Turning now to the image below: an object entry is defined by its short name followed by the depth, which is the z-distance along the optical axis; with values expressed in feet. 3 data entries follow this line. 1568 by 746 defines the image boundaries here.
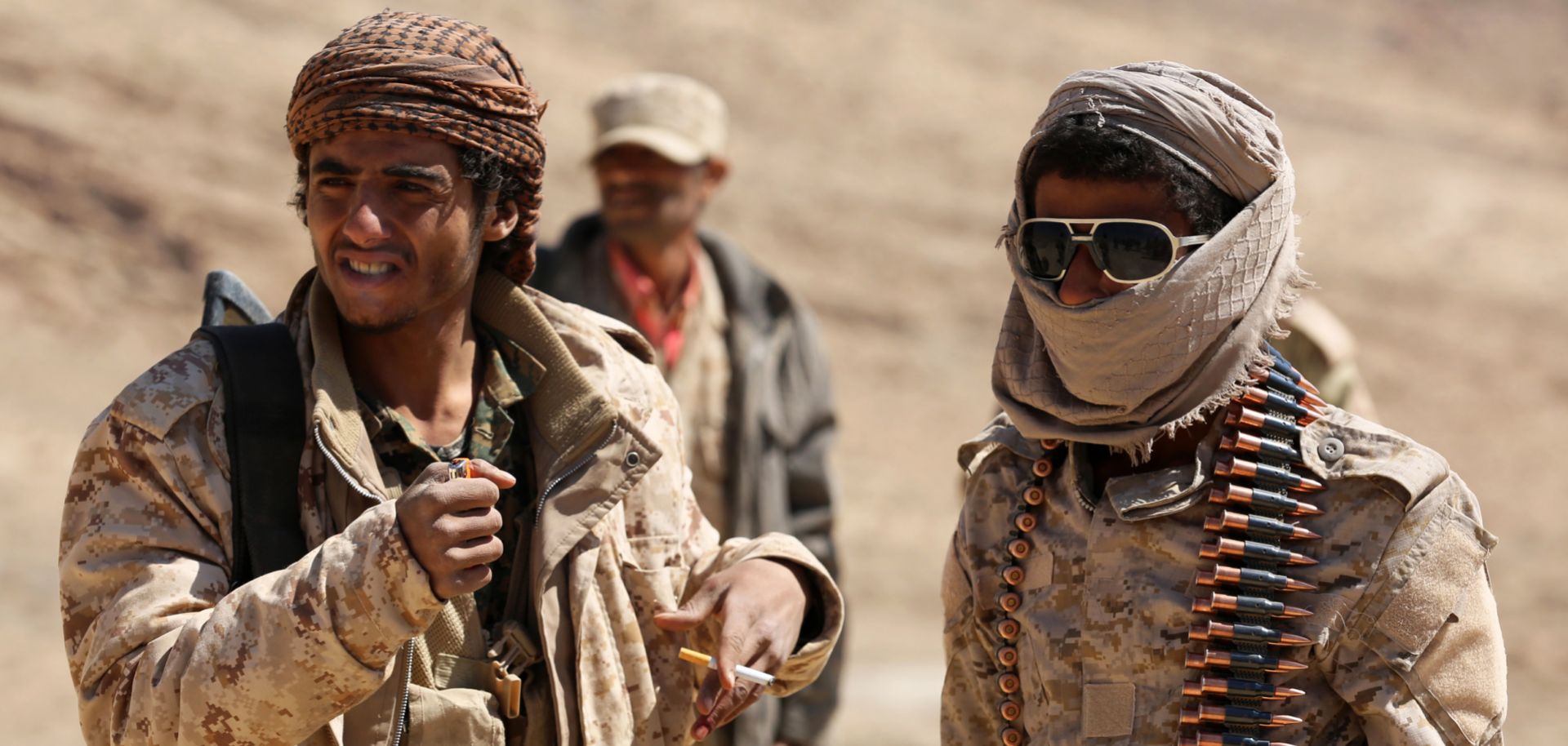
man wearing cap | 47.47
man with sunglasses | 20.75
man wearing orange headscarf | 20.58
